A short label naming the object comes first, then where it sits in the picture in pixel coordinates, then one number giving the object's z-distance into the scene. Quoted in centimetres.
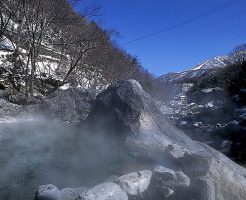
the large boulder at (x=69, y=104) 834
